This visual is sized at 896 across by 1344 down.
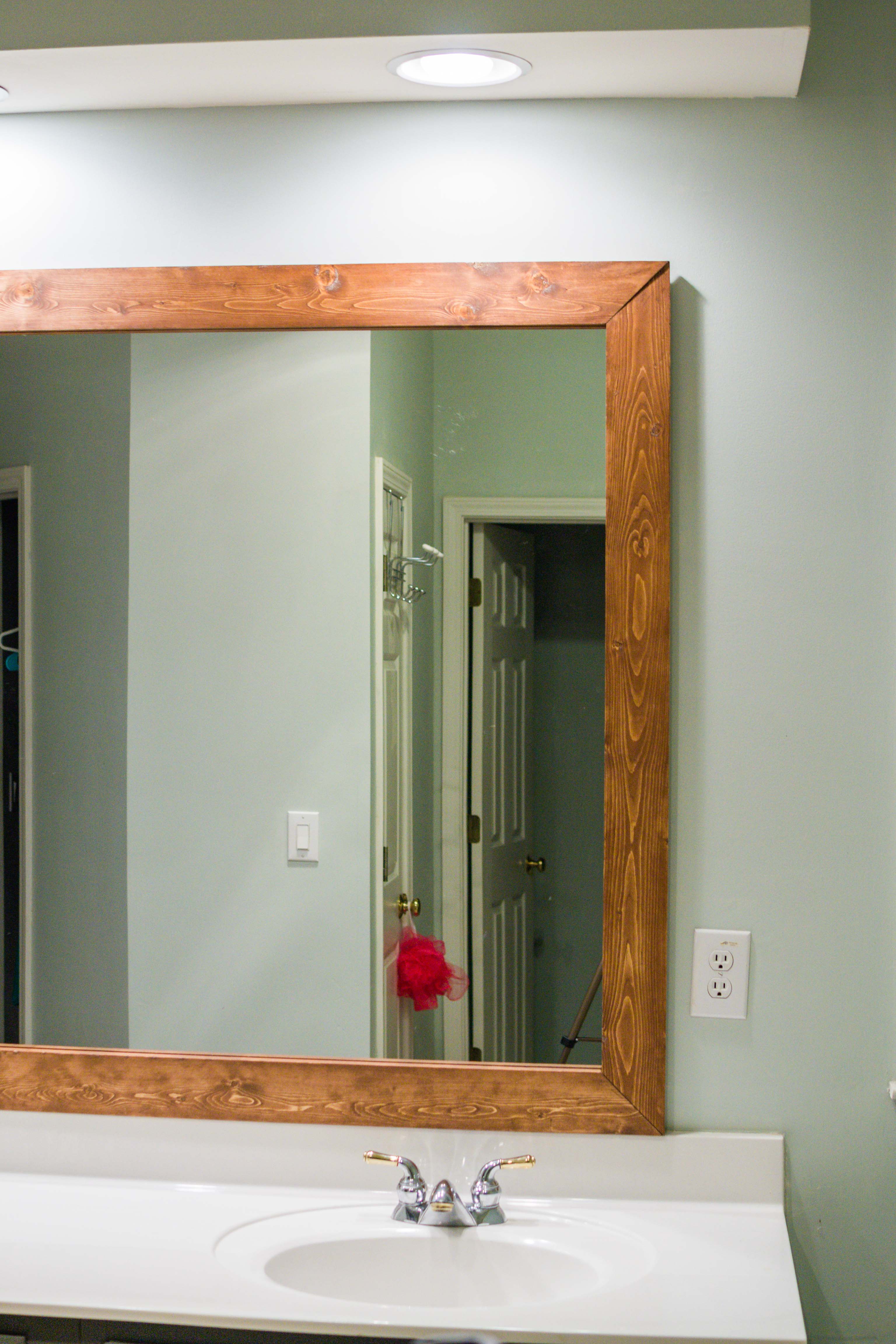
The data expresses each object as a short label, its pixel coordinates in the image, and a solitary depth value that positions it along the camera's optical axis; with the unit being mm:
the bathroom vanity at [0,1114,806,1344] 1288
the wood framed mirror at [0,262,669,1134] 1563
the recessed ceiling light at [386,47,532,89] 1466
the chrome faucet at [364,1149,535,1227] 1486
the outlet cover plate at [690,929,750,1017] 1583
